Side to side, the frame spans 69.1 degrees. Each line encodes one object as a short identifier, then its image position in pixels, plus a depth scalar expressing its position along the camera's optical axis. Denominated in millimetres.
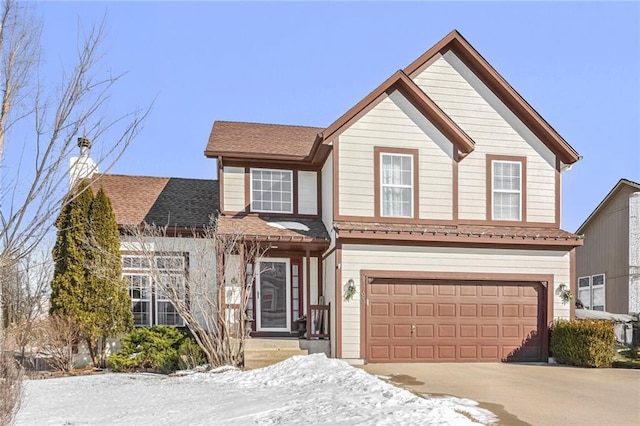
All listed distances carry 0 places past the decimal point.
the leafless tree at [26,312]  11352
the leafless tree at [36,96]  3770
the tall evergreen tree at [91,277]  11625
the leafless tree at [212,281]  10891
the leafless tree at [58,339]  11289
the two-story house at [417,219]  11625
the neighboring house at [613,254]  17234
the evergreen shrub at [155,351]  11152
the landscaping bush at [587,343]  11023
